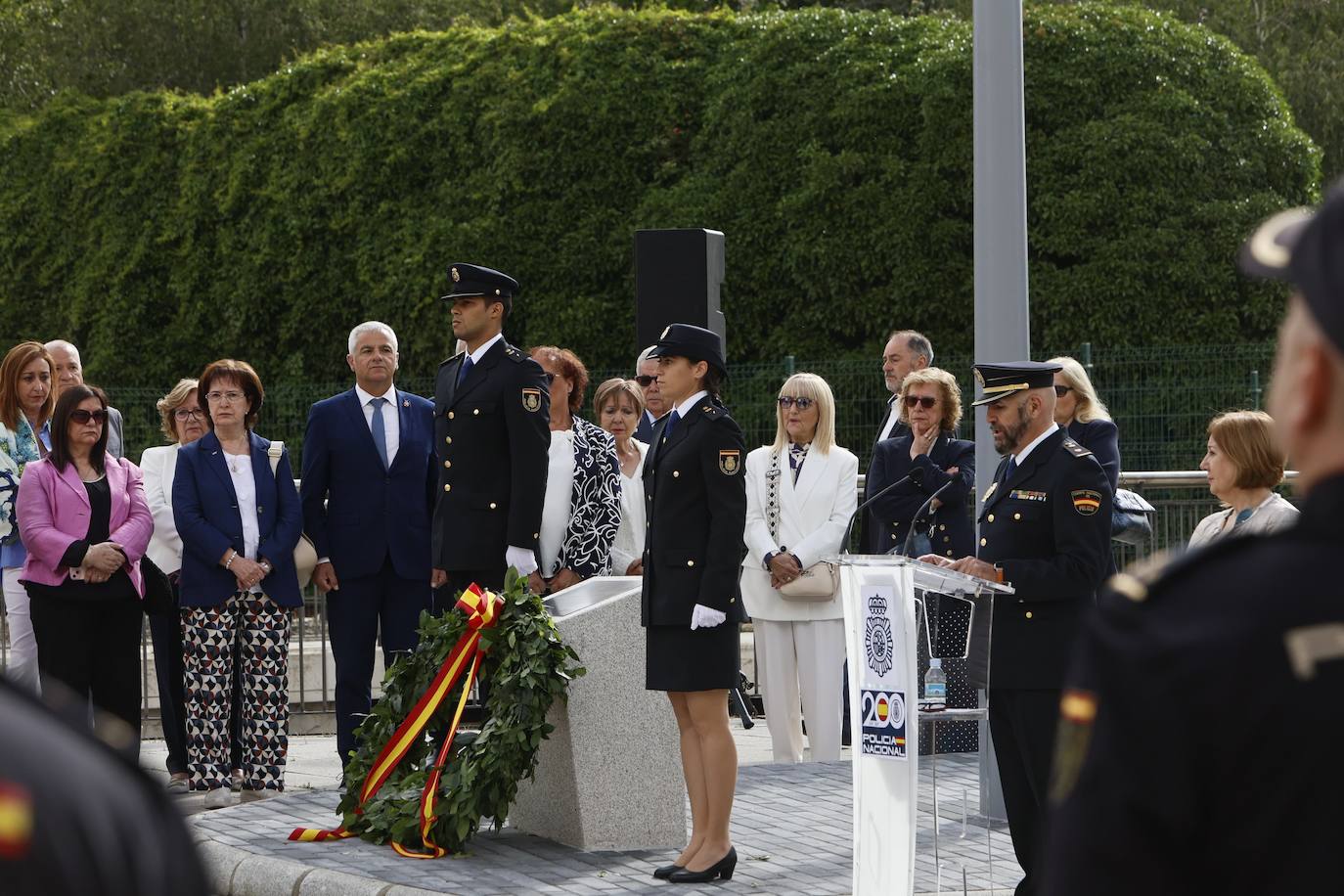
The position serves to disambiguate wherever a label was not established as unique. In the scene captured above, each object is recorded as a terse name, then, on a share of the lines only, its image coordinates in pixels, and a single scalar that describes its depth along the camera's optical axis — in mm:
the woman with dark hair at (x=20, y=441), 19484
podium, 12531
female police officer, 14508
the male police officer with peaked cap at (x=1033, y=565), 12531
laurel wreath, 15453
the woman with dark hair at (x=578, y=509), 19562
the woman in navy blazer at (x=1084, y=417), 17391
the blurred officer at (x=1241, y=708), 3408
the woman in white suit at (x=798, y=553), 20781
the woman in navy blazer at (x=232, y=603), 19062
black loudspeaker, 20297
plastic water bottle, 13547
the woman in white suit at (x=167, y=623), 20562
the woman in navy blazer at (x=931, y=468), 18875
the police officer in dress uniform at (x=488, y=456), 18078
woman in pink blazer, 18672
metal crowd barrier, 25156
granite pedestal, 15891
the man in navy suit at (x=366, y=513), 19594
